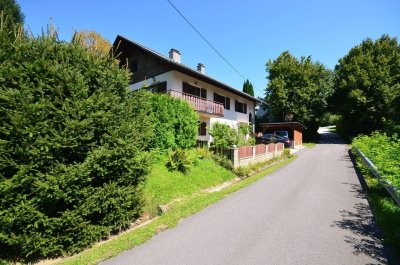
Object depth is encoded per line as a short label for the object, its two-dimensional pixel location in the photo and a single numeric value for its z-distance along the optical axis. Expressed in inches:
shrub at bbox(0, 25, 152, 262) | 188.9
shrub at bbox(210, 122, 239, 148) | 627.2
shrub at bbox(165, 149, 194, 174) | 453.4
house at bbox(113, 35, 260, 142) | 777.6
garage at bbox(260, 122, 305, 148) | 1285.7
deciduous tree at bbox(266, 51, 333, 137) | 1536.7
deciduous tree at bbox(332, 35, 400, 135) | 1323.8
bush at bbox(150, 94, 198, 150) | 486.9
